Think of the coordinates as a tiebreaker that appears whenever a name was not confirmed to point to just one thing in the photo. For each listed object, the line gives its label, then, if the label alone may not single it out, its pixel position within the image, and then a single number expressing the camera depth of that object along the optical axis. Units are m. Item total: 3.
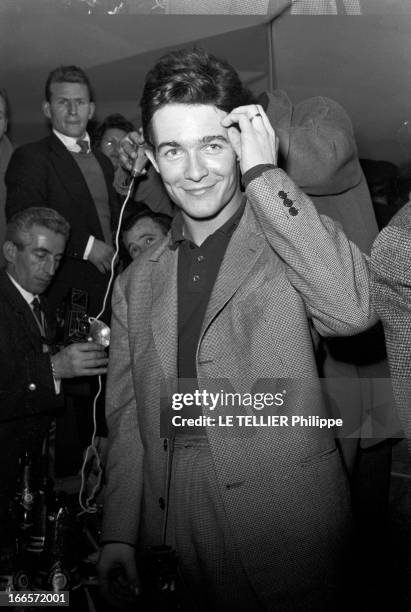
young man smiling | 1.16
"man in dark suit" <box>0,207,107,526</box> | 2.44
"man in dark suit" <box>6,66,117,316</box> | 2.91
